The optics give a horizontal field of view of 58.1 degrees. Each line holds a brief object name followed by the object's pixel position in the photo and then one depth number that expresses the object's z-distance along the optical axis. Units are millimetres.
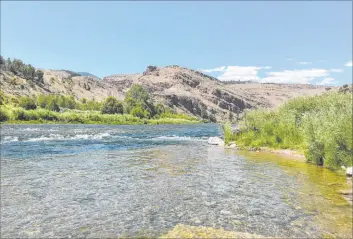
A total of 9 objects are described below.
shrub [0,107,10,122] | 85444
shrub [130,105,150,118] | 130750
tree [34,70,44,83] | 192500
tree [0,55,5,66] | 181600
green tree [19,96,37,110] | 106625
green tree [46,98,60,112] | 121688
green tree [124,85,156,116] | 139875
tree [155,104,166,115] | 159550
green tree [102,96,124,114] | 128125
